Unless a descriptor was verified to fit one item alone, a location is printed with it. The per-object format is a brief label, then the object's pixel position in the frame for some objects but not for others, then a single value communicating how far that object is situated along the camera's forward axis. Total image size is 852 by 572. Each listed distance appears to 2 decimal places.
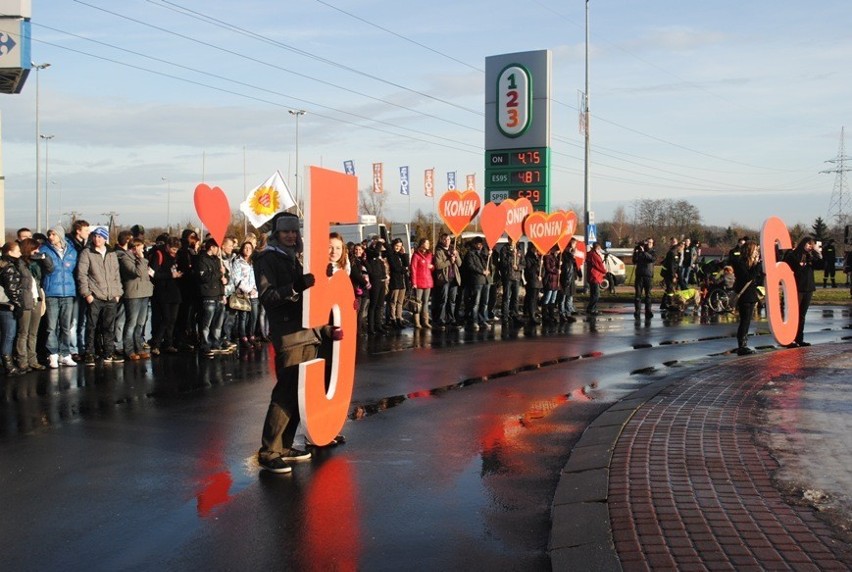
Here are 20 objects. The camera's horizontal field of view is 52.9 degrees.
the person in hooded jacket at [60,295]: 12.01
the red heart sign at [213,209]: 14.67
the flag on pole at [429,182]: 65.50
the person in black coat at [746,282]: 13.88
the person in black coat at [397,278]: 18.12
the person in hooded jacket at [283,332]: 6.77
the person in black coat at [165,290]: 13.62
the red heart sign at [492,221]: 20.86
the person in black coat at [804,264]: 14.62
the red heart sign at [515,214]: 21.45
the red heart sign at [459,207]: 21.55
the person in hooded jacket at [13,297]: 11.23
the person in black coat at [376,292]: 17.47
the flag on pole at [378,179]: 65.81
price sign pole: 25.97
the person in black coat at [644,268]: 21.42
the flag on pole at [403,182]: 63.22
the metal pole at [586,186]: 32.81
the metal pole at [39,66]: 54.75
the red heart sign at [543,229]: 20.88
